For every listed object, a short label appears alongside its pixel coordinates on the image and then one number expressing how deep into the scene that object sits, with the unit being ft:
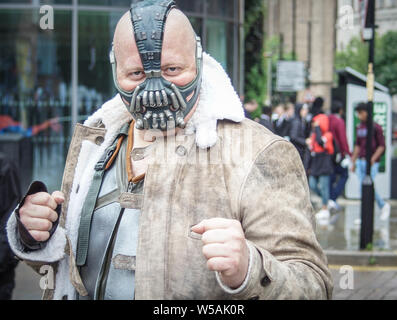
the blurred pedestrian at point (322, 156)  37.50
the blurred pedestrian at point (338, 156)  38.70
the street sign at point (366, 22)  29.17
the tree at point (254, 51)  56.08
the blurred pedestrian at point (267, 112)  39.68
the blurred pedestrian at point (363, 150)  37.17
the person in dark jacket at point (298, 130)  37.76
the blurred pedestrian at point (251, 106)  33.78
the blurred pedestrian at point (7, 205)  14.62
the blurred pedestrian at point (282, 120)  39.47
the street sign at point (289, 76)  59.93
